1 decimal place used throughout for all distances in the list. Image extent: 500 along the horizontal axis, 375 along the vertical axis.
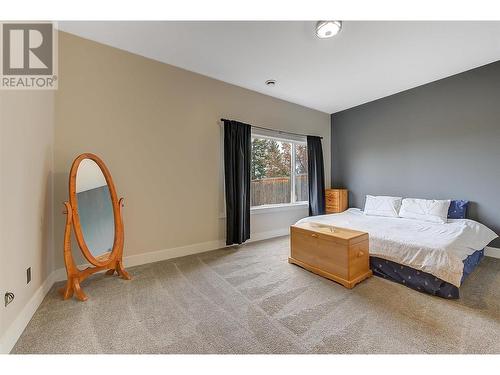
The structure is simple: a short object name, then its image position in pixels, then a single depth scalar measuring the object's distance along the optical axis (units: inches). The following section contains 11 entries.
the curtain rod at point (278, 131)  133.9
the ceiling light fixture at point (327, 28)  74.2
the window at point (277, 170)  140.9
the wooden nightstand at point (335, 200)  162.2
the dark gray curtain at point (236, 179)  119.5
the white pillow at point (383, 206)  129.2
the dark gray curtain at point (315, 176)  160.9
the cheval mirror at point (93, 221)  70.5
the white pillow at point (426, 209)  111.8
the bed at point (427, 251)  70.4
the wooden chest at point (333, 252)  77.8
